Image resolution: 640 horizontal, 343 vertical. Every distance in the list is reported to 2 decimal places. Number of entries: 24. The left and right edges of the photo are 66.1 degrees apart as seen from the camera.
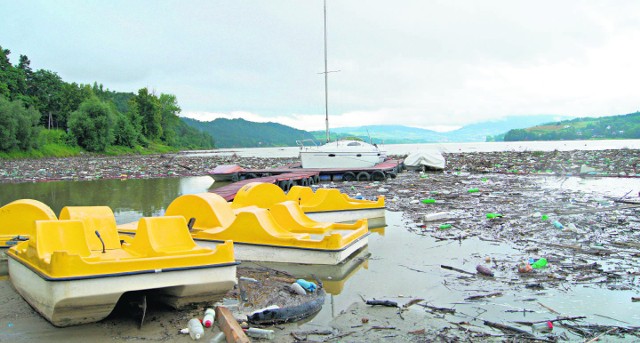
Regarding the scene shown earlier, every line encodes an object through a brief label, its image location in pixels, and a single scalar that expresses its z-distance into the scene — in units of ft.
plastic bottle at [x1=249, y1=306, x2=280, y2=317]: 16.70
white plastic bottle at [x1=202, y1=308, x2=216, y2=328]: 15.99
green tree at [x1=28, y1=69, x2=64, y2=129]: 230.07
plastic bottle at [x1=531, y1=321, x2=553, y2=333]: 15.94
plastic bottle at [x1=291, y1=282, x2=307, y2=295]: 19.49
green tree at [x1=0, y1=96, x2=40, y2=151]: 158.81
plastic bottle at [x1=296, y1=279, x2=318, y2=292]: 19.97
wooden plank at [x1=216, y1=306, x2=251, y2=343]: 14.11
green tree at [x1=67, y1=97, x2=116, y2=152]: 206.49
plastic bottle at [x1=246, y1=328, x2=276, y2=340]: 15.35
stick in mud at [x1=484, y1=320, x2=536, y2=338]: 15.48
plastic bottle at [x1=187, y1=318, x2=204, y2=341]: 15.11
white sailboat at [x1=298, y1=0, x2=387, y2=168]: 89.66
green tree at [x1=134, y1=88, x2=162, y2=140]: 299.38
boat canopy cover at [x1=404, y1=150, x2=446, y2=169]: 98.17
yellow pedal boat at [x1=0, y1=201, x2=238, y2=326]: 15.17
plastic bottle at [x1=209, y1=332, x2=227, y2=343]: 14.88
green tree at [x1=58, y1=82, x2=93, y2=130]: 238.48
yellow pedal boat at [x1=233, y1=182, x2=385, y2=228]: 36.04
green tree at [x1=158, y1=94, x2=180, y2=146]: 329.03
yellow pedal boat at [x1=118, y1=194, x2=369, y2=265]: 24.68
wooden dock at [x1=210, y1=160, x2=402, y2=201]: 74.69
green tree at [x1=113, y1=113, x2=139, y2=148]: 240.05
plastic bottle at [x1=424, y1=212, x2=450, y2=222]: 37.69
